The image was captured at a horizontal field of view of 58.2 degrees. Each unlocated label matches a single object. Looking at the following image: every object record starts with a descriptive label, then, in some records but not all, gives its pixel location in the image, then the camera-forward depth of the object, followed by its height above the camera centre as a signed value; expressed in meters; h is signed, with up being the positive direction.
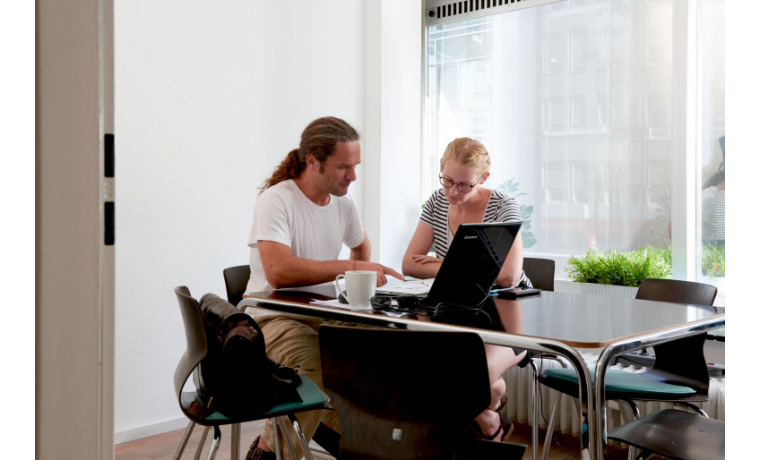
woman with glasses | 2.47 +0.04
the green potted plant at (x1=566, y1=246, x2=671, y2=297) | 3.50 -0.24
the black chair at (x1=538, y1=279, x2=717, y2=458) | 2.14 -0.52
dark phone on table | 2.24 -0.23
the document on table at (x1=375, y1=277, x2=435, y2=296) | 2.16 -0.21
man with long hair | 2.29 -0.05
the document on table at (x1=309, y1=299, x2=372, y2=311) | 1.96 -0.24
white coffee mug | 1.98 -0.19
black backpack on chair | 1.75 -0.40
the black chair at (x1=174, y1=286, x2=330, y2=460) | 1.81 -0.50
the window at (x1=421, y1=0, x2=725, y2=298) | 3.54 +0.65
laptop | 1.89 -0.12
